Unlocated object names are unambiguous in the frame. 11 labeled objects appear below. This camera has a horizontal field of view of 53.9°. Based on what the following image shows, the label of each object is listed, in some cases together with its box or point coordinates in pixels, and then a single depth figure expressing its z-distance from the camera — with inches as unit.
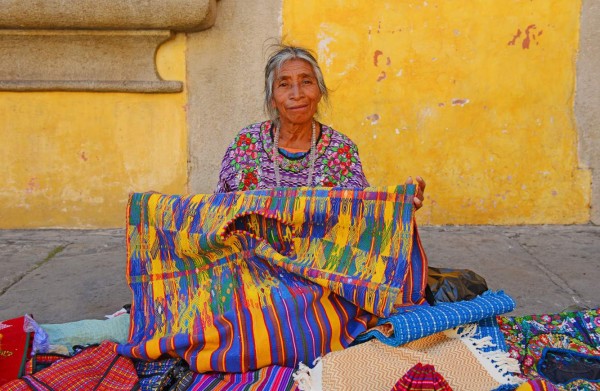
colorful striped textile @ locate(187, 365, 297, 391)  82.1
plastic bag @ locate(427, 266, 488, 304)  103.5
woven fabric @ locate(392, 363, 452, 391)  67.3
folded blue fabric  84.8
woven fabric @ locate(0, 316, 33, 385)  83.4
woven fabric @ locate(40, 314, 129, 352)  96.9
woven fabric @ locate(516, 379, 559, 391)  71.7
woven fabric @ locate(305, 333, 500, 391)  79.8
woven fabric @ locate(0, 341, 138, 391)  79.6
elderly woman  114.8
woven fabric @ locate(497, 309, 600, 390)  93.0
